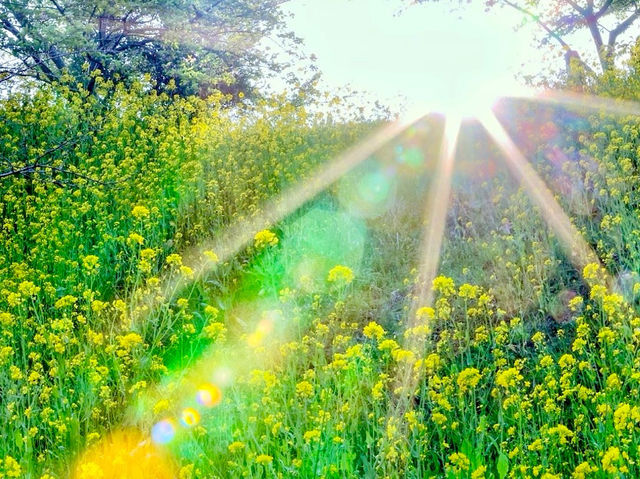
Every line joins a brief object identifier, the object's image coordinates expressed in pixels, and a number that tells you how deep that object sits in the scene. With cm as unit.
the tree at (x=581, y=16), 1648
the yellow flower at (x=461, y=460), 285
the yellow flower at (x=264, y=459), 289
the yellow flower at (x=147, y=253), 497
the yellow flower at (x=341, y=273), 410
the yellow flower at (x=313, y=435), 304
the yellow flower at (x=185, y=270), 466
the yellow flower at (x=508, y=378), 325
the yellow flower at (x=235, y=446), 315
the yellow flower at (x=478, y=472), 274
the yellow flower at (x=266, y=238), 475
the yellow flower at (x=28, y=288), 468
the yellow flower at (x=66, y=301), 442
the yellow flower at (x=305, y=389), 347
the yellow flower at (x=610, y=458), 255
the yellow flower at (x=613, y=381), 307
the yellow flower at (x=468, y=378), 324
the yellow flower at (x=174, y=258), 475
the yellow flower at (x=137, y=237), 503
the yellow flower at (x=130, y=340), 400
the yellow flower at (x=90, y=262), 494
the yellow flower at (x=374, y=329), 370
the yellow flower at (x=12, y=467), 300
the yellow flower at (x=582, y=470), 265
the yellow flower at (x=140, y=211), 564
